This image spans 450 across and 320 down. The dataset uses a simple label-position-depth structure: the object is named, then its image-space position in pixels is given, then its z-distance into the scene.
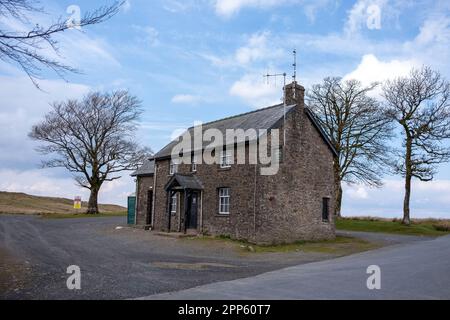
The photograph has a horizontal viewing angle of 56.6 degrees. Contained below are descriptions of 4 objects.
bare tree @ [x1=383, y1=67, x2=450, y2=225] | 37.06
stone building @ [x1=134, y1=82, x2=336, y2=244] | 23.56
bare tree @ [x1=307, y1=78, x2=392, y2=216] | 38.72
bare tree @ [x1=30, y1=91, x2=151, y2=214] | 48.50
